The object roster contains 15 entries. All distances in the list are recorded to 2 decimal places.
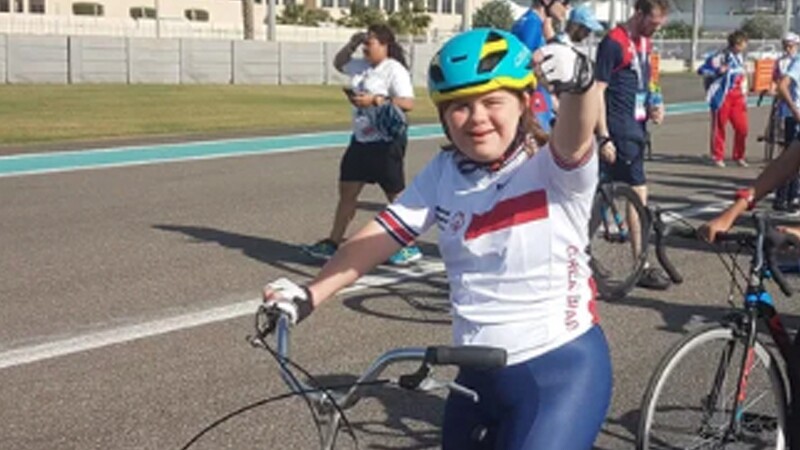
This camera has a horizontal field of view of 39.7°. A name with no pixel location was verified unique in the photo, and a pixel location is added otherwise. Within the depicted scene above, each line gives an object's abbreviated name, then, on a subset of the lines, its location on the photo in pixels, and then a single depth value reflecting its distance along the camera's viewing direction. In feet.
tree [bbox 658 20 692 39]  308.62
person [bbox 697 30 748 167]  53.83
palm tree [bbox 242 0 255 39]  138.62
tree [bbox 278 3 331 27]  242.58
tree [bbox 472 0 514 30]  250.16
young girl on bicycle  9.03
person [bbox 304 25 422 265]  28.22
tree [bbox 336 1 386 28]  232.94
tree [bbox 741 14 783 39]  328.08
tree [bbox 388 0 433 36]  219.41
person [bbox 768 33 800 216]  39.27
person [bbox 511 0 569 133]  26.96
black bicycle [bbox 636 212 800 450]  13.23
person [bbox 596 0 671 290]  26.55
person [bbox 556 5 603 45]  27.27
